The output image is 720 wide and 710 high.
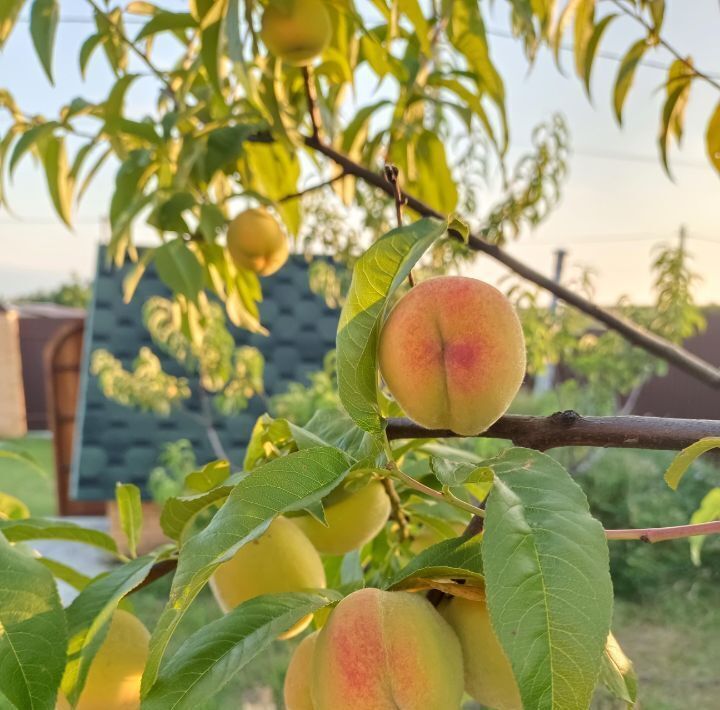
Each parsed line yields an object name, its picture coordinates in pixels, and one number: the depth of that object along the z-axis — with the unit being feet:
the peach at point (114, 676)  1.21
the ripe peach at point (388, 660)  0.97
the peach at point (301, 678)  1.14
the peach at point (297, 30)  2.41
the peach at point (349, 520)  1.32
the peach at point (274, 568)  1.24
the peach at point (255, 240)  2.99
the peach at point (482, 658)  1.01
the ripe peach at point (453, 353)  1.00
